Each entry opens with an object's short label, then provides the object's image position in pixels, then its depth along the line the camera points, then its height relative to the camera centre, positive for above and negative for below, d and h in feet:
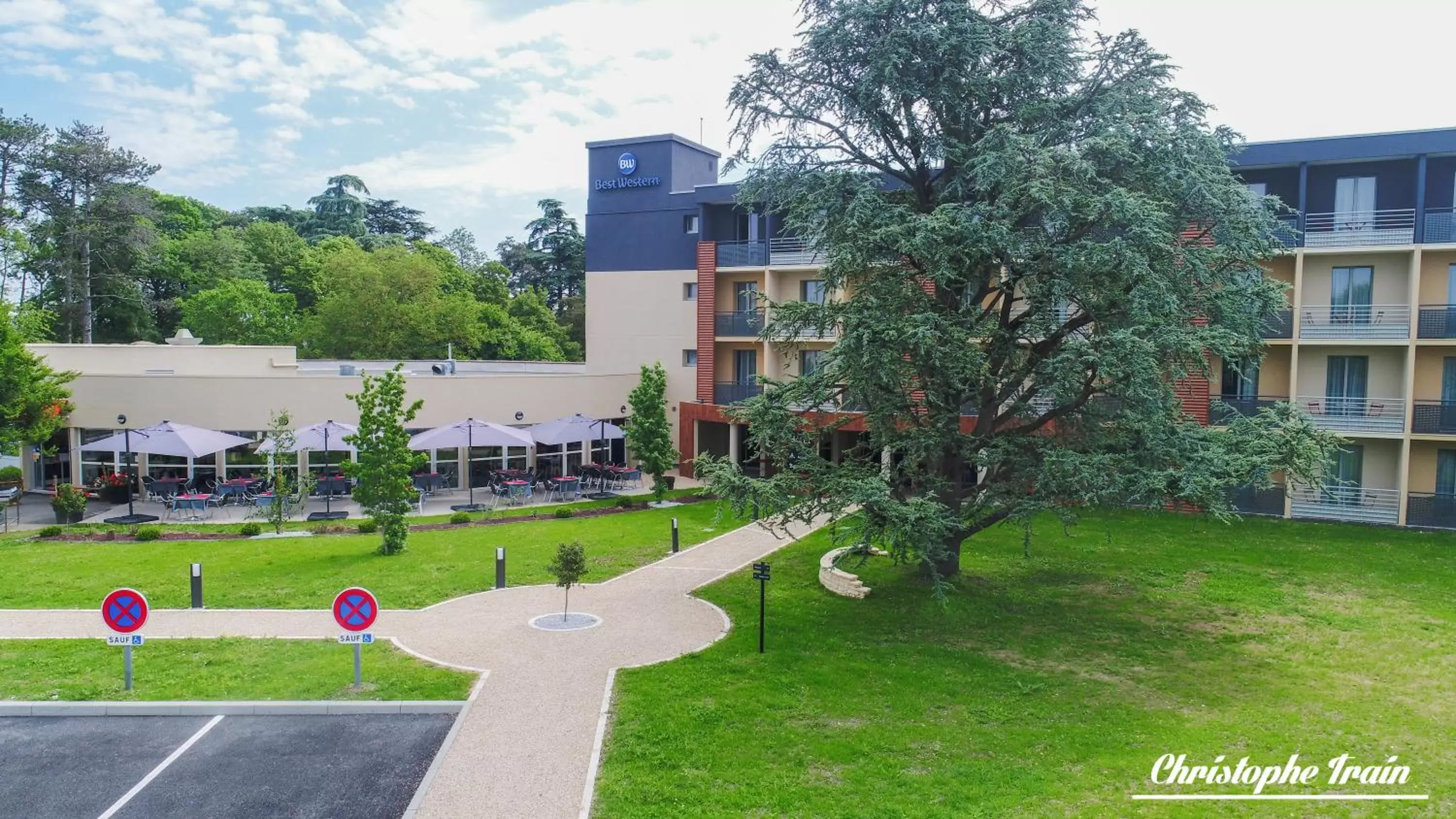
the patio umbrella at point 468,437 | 88.02 -7.45
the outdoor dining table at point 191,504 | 82.48 -13.46
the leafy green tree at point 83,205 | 152.15 +25.23
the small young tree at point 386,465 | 65.77 -7.69
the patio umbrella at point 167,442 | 81.20 -7.80
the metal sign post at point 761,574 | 43.25 -9.90
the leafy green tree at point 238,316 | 157.69 +7.01
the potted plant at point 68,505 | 79.25 -12.98
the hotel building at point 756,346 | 79.66 +2.38
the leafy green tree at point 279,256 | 187.93 +20.92
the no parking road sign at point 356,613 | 37.70 -10.43
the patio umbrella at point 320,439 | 84.17 -7.49
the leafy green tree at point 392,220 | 232.12 +35.24
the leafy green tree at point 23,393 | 77.66 -3.51
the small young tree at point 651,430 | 94.73 -6.92
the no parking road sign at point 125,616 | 37.35 -10.62
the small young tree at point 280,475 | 74.84 -9.90
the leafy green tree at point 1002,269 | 43.96 +5.12
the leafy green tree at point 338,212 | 217.56 +35.14
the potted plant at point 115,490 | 88.99 -13.12
